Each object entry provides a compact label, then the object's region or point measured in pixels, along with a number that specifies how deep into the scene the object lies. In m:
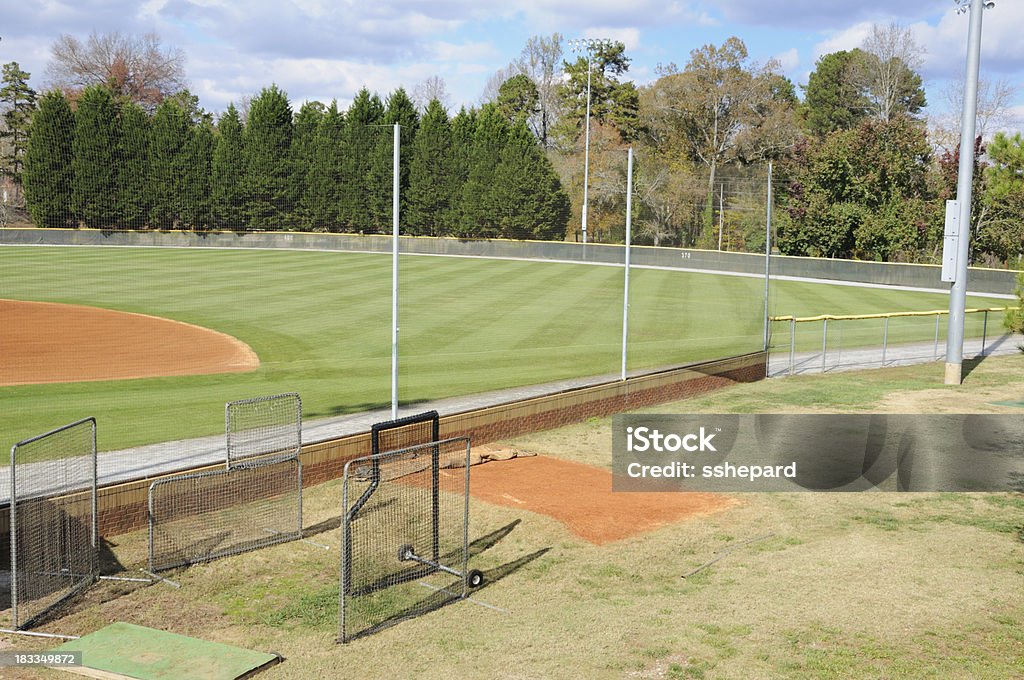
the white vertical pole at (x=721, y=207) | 19.00
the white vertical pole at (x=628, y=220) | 15.91
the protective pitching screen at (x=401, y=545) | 7.69
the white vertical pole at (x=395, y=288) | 11.94
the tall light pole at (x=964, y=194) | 18.48
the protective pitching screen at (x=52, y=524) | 7.47
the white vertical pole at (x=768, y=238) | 19.12
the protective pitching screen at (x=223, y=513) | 9.08
